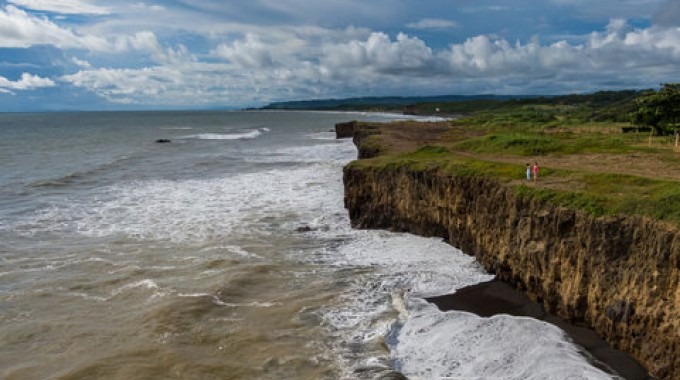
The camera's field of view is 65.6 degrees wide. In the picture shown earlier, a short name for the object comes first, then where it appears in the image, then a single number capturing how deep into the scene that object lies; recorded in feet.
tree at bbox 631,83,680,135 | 121.70
